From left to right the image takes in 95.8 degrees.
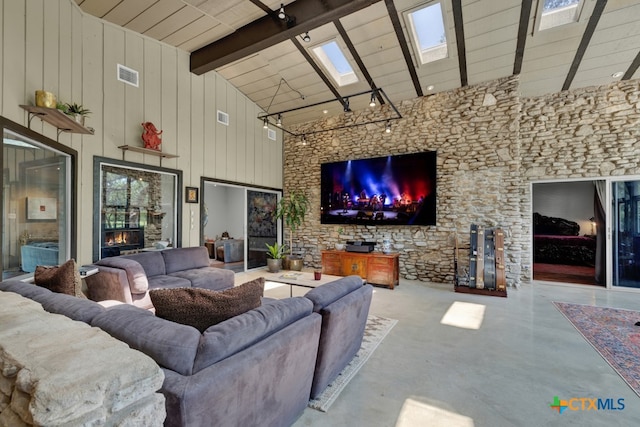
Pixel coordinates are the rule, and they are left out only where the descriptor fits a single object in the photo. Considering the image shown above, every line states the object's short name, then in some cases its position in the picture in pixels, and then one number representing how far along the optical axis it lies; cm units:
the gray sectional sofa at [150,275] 352
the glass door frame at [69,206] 361
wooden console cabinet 544
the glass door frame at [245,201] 559
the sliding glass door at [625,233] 509
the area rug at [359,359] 208
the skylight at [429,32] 415
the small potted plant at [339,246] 621
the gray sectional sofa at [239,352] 121
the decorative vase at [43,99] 279
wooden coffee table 374
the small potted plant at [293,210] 721
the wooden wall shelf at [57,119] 280
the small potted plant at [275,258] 691
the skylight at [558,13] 394
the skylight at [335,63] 514
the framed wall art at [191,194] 528
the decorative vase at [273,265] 690
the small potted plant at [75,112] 325
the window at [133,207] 418
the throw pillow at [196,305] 157
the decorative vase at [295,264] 705
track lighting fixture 607
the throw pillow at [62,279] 223
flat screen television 587
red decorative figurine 450
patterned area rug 256
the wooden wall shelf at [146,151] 425
